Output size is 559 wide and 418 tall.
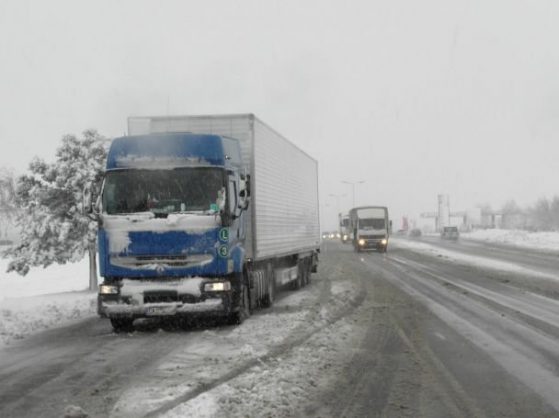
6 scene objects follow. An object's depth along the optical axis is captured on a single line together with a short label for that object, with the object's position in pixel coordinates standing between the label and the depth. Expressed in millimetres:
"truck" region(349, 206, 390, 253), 44875
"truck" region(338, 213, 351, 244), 71500
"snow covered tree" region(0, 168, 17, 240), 60938
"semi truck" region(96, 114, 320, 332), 10305
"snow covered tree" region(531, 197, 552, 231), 133750
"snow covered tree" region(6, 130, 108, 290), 19781
